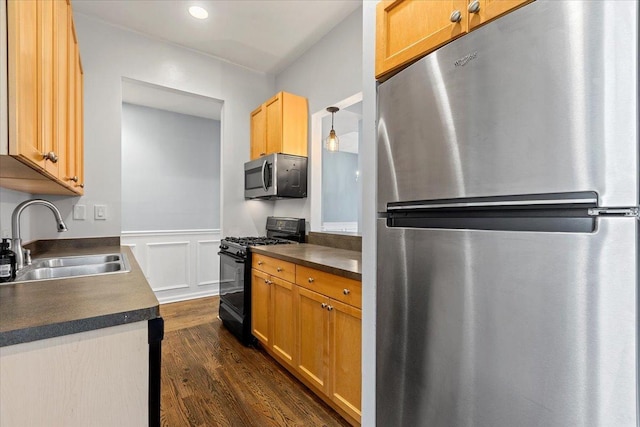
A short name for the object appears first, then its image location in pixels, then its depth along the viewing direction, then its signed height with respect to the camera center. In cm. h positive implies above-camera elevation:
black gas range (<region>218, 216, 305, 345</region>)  262 -52
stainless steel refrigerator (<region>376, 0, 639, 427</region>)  67 -3
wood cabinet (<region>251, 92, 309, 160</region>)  294 +90
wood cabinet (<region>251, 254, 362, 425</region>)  161 -72
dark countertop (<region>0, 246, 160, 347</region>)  76 -27
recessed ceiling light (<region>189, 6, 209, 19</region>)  243 +166
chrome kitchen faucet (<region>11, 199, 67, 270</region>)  153 -7
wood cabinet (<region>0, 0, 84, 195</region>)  74 +39
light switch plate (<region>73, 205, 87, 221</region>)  251 +2
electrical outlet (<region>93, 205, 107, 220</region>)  259 +2
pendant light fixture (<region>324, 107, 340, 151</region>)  290 +70
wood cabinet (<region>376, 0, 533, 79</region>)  93 +67
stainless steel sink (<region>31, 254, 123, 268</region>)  185 -30
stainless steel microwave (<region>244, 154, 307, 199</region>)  288 +37
